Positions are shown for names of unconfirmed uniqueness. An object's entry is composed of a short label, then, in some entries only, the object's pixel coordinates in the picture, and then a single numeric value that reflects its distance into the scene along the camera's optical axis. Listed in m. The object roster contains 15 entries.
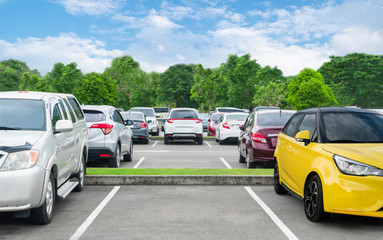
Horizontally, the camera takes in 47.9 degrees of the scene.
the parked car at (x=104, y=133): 11.09
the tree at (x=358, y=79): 83.88
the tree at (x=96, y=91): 91.31
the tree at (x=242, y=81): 84.19
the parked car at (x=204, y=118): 40.47
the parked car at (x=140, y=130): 22.12
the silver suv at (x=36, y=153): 5.20
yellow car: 5.24
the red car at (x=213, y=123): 29.29
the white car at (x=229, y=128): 21.06
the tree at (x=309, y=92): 85.00
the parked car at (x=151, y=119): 29.25
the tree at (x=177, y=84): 96.38
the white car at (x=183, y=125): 21.20
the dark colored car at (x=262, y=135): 10.87
